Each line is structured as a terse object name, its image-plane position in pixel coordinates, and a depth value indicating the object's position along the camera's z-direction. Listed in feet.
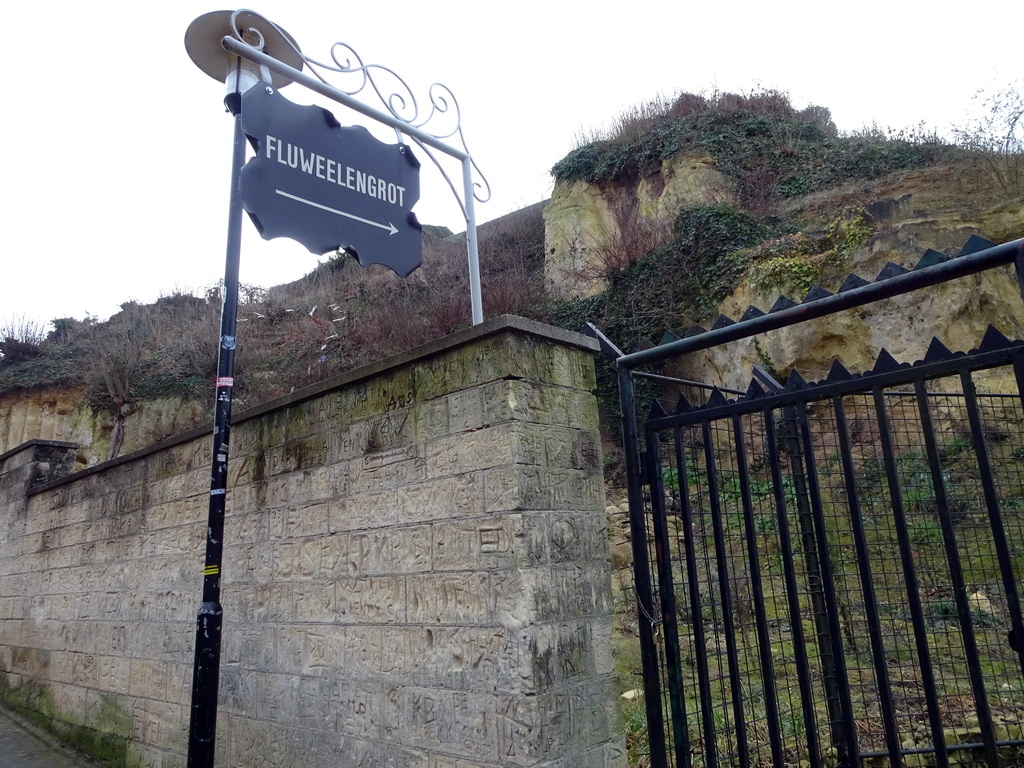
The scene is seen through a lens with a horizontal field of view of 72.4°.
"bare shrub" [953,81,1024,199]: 33.73
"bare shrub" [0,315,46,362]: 62.23
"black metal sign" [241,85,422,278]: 11.07
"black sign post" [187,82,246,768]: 10.05
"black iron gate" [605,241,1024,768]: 6.66
